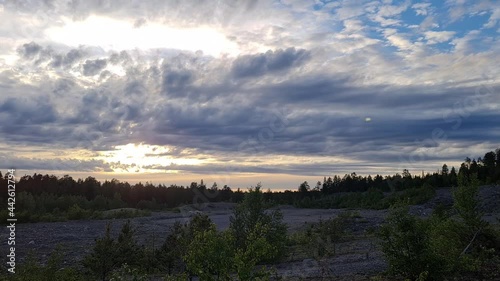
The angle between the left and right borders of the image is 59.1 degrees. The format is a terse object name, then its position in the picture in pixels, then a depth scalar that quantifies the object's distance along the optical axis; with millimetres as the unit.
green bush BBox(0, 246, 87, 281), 8508
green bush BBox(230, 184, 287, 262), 19438
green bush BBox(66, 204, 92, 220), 45469
